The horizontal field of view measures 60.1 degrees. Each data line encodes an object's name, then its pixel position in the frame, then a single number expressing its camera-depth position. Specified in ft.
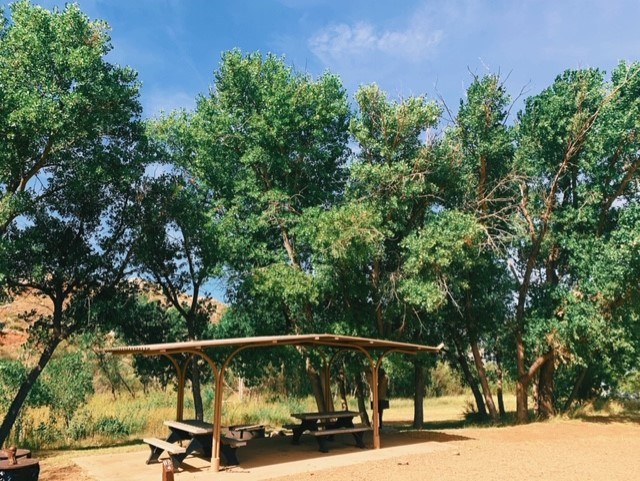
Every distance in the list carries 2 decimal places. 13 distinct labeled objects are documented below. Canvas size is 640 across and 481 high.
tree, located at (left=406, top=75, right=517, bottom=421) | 49.75
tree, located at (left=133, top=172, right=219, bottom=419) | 54.19
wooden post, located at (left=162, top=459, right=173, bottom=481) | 19.52
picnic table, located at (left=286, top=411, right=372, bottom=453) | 38.06
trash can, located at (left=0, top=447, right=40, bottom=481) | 23.81
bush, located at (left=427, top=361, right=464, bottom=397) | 117.50
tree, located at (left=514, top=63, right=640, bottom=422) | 52.01
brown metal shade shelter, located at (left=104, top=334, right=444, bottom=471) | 31.71
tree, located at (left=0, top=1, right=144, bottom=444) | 43.29
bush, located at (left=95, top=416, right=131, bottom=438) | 53.52
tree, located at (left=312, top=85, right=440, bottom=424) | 50.42
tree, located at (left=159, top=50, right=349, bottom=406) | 55.83
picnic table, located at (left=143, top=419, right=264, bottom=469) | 32.65
